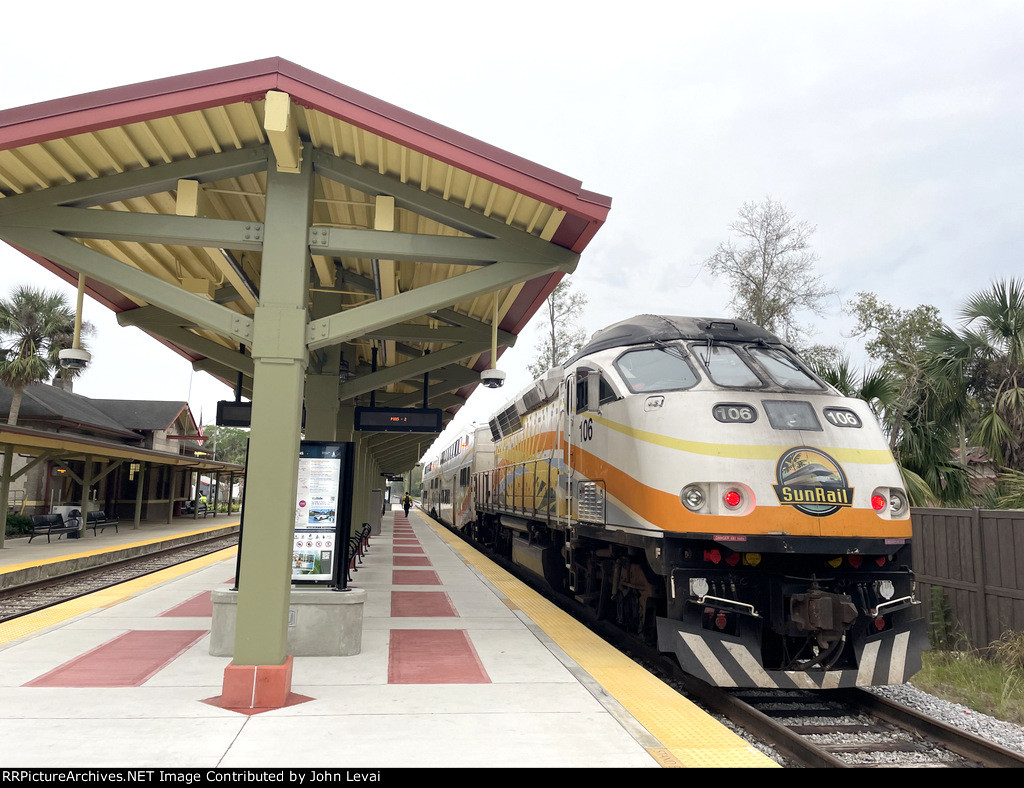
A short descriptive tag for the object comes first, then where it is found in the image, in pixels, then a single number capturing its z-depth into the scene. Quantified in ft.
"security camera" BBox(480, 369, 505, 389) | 26.62
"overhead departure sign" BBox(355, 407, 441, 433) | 33.94
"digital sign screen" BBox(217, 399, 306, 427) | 30.91
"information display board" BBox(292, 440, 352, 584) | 24.79
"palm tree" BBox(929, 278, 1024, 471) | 36.58
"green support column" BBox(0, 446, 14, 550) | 55.67
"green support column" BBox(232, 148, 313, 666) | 17.62
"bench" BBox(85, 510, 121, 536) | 84.02
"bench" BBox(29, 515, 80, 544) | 69.31
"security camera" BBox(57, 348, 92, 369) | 23.22
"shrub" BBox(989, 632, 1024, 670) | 23.65
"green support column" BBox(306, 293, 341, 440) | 30.53
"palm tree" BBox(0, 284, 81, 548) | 84.23
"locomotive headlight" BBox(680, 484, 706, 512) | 19.74
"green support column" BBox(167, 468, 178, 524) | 101.71
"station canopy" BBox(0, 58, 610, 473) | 17.62
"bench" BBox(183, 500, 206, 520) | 130.02
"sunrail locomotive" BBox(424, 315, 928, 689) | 19.39
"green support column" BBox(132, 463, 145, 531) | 83.68
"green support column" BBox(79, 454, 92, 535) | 67.36
